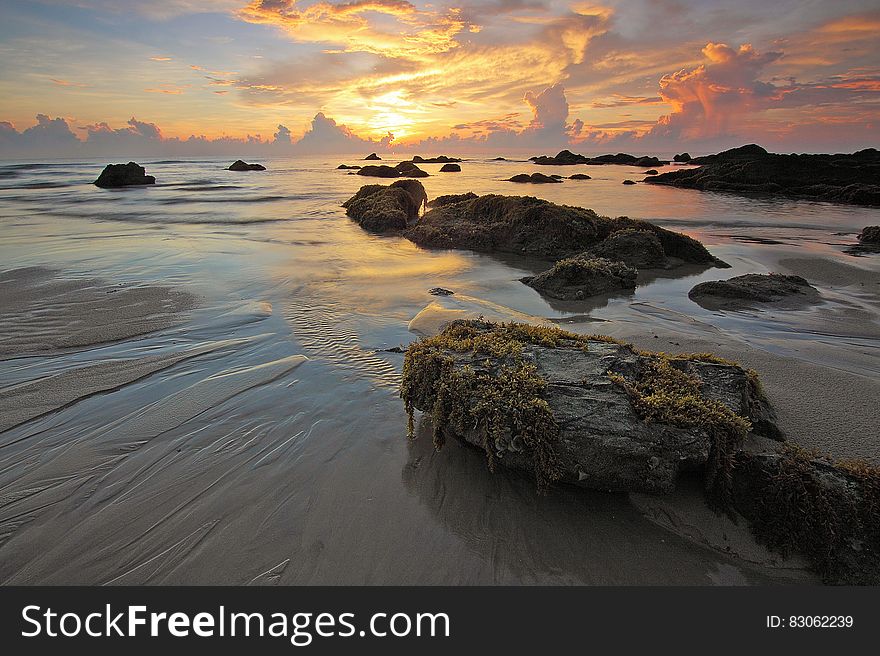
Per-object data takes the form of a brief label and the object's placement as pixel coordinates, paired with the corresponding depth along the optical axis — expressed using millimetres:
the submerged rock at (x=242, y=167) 54366
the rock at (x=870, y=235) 12148
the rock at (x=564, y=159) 64438
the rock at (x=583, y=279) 7906
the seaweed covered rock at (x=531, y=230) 10780
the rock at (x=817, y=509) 2496
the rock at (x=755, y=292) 7117
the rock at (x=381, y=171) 41594
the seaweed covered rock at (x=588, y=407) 2857
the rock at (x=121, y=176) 32781
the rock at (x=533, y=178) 31859
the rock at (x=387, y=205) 15961
